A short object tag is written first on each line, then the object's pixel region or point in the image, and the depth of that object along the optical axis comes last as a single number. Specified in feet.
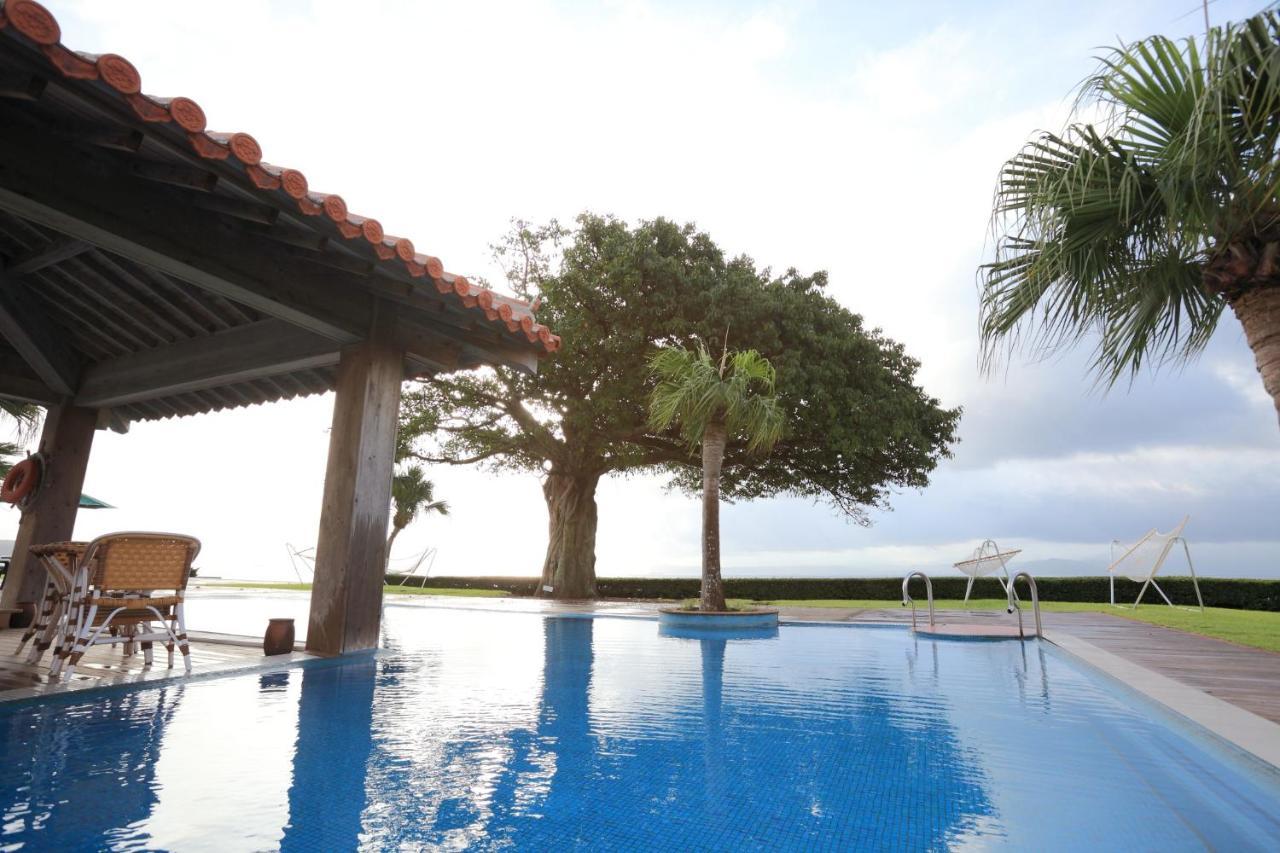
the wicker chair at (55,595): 15.96
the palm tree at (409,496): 97.50
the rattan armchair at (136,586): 15.52
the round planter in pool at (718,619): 34.12
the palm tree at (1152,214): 13.33
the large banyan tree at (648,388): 50.57
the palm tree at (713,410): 37.24
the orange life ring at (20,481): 25.03
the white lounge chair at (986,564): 39.58
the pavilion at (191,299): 12.23
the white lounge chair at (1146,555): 39.58
